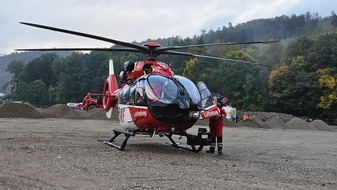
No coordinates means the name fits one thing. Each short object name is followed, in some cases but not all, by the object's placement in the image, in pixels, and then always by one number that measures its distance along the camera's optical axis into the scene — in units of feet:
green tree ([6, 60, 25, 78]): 483.92
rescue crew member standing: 45.42
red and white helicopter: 41.27
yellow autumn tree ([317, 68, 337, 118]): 213.01
